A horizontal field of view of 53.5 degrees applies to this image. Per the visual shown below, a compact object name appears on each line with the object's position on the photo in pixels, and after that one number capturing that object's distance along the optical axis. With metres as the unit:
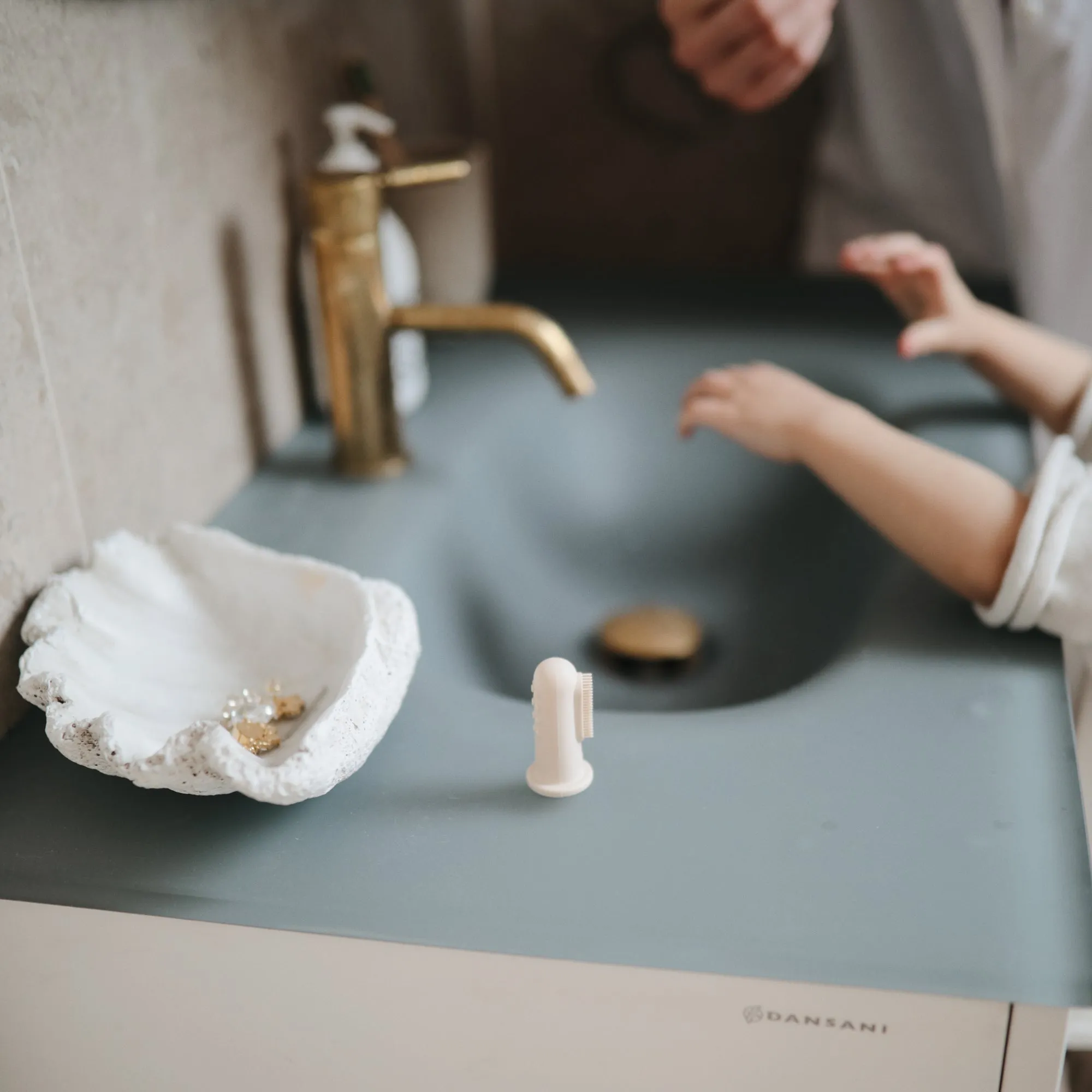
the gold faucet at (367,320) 0.74
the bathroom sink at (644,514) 0.81
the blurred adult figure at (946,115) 0.79
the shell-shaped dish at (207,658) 0.46
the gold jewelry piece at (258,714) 0.53
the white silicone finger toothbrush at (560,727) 0.49
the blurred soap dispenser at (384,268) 0.82
